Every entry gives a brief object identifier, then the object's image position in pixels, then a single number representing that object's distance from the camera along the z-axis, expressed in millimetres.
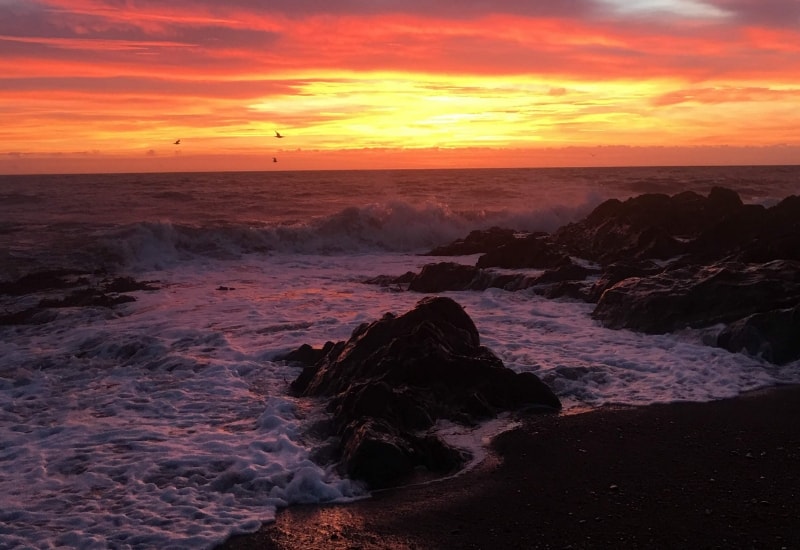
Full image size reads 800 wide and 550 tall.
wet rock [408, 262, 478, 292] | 19266
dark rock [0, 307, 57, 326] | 16672
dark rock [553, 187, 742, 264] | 20375
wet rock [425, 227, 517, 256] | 25578
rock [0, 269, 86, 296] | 20588
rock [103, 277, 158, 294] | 20562
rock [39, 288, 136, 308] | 18306
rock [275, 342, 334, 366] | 12102
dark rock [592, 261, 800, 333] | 12781
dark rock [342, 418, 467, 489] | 7418
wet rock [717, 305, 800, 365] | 11508
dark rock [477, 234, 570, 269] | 20641
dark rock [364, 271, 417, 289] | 20577
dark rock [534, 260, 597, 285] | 18250
